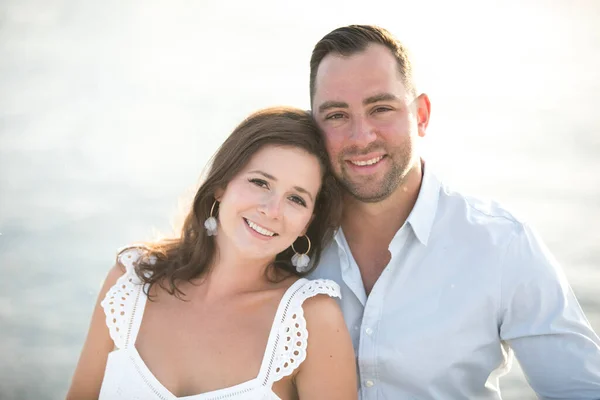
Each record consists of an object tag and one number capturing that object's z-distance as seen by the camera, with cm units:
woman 291
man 294
